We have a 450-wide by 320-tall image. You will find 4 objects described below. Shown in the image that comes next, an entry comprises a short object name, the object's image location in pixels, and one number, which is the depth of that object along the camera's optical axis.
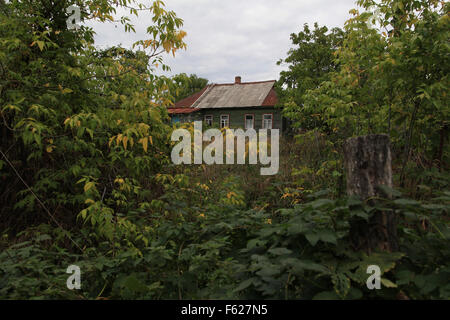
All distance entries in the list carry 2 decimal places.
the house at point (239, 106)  22.73
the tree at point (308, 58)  15.11
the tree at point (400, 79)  2.82
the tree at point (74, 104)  2.82
